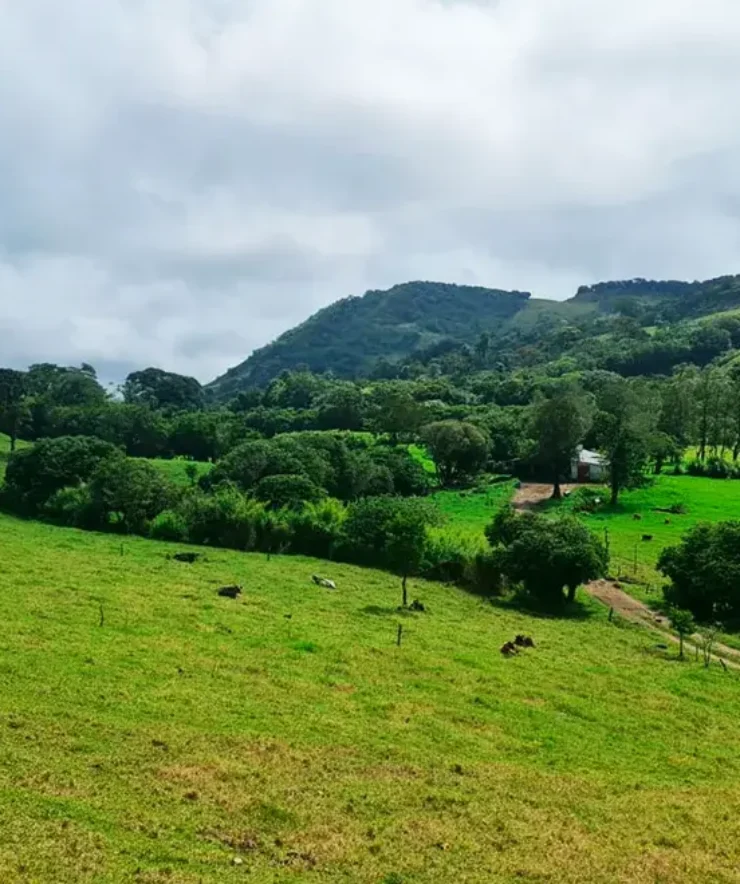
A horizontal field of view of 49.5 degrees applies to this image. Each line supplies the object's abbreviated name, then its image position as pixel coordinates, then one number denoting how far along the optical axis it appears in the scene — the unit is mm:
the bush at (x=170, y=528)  66625
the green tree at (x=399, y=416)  138000
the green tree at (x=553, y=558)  49656
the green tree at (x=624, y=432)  87062
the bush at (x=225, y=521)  64938
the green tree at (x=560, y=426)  95262
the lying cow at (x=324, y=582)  49469
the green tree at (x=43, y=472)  78062
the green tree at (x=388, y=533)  52156
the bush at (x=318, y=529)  63000
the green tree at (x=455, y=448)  108438
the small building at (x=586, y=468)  108625
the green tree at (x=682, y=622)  39938
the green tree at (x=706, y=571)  48406
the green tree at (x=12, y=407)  137750
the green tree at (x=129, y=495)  69125
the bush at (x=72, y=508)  70938
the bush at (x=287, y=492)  69412
